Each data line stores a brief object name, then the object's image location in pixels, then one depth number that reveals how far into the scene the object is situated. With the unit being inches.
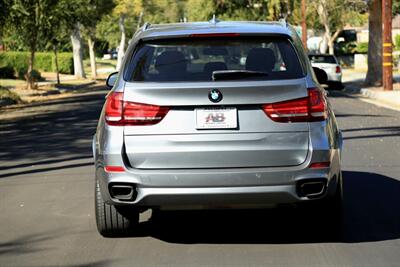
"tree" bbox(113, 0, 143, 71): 2442.8
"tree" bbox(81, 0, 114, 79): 1616.6
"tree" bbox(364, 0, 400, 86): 1266.0
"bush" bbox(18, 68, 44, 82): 1785.7
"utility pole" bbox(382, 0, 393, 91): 1076.8
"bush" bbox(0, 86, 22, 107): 1090.3
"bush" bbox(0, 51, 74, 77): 1942.7
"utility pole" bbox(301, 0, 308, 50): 1764.0
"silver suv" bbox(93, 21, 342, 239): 236.4
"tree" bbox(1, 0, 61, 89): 1139.9
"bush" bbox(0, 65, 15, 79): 1879.2
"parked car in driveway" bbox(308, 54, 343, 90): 1231.7
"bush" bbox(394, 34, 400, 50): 2800.4
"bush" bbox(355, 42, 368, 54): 2833.2
